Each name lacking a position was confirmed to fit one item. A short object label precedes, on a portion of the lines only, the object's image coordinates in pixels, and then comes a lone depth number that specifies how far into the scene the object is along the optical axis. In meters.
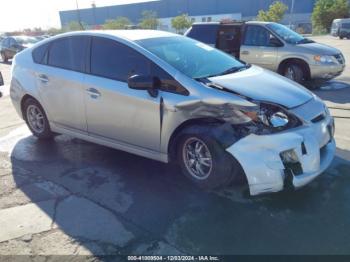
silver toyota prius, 3.32
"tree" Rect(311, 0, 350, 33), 49.12
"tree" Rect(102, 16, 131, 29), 60.34
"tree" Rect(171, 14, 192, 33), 65.14
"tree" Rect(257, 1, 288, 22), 56.47
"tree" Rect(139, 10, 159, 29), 67.25
